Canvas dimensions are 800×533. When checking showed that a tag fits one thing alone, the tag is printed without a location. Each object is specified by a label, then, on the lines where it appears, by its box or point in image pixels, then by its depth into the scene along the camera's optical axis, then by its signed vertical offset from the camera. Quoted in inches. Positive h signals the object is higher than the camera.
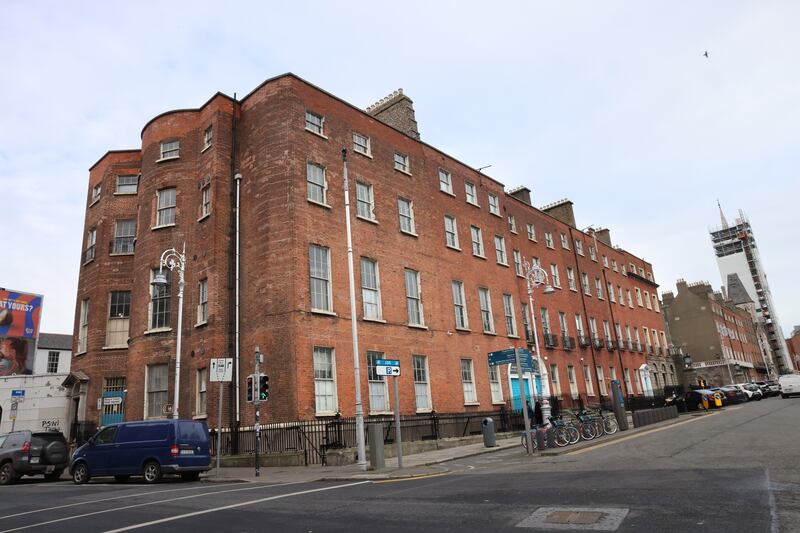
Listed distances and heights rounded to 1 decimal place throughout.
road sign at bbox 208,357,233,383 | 677.3 +75.9
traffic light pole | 652.7 +42.5
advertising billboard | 1905.8 +405.9
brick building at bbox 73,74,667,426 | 850.1 +288.3
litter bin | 842.2 -36.3
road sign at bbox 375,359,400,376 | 644.7 +58.4
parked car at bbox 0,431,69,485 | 775.7 -10.7
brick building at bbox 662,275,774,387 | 3021.7 +327.1
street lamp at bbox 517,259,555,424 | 934.4 +56.0
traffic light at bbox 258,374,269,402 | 653.3 +47.9
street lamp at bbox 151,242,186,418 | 762.2 +207.4
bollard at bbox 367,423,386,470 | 615.2 -27.7
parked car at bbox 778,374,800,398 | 1616.6 +0.0
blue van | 636.1 -14.2
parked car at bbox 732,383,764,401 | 1855.7 -9.8
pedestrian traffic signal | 660.1 +49.8
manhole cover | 247.8 -53.5
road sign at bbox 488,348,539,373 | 782.5 +70.9
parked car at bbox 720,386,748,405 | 1716.3 -17.9
